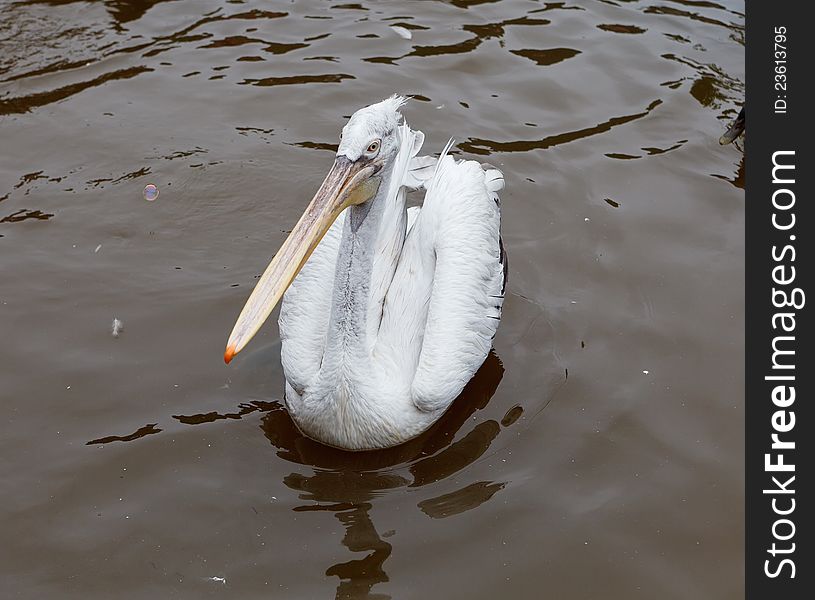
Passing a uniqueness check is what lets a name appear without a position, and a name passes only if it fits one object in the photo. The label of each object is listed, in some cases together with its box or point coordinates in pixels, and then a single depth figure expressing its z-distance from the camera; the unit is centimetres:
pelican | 348
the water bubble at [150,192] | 527
